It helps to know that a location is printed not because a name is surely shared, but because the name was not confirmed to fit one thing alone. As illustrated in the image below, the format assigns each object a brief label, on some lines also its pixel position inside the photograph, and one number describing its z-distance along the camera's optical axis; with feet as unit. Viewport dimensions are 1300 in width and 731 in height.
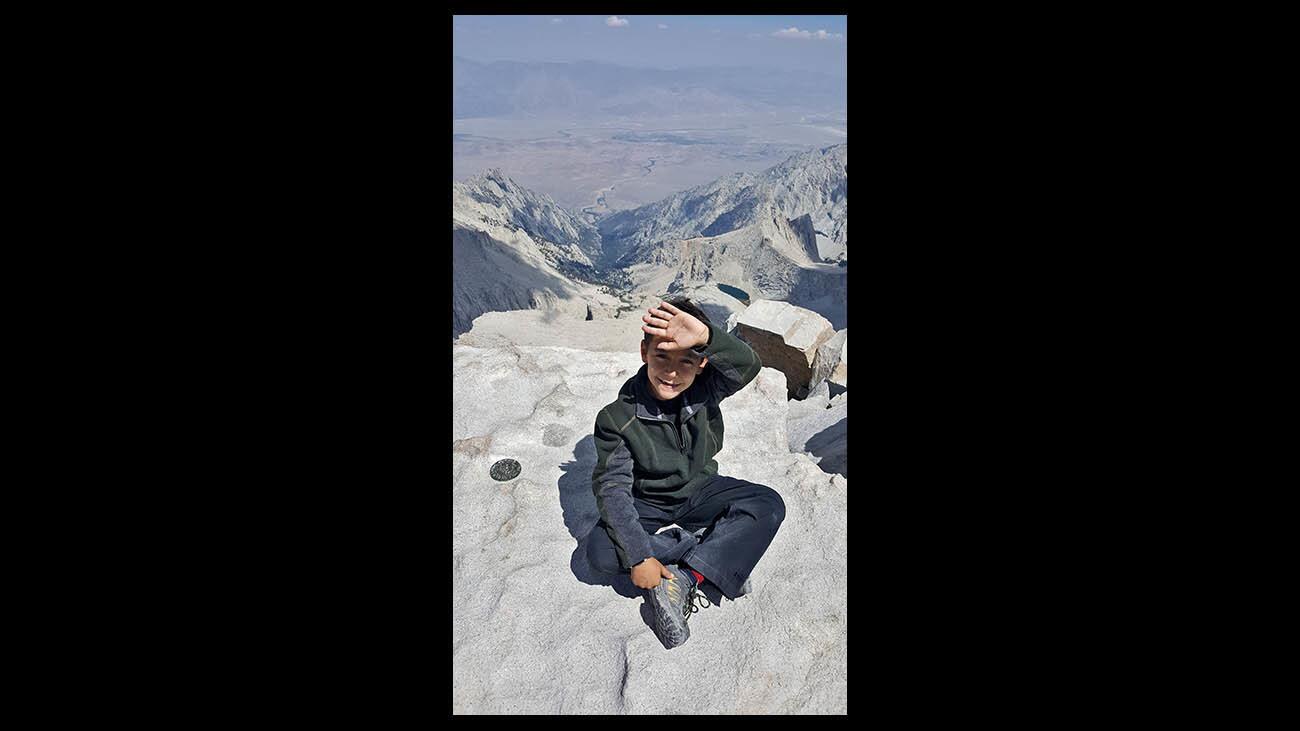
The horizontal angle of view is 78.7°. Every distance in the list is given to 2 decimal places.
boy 7.87
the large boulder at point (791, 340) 13.84
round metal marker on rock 10.22
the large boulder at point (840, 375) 13.54
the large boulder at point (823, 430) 10.66
